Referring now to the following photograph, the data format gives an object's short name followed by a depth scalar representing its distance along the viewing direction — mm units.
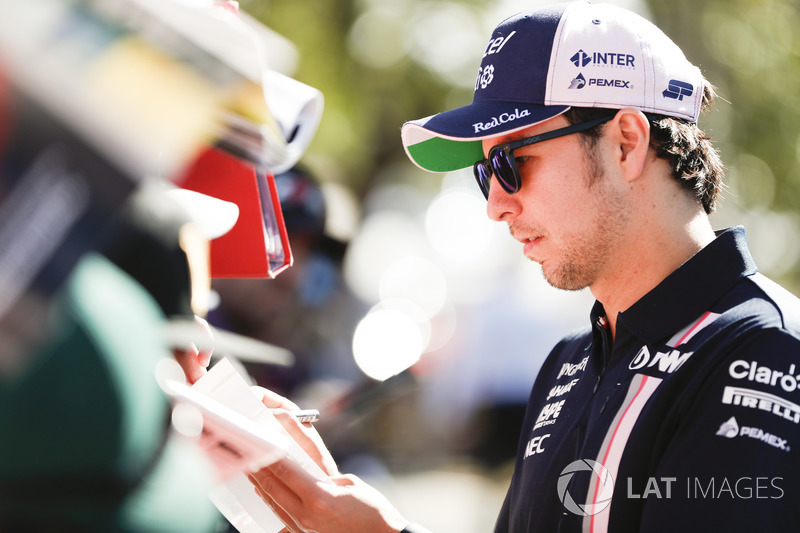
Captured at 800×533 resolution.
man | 3198
